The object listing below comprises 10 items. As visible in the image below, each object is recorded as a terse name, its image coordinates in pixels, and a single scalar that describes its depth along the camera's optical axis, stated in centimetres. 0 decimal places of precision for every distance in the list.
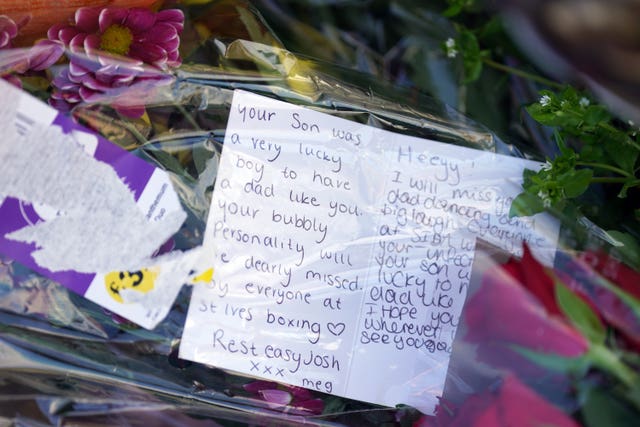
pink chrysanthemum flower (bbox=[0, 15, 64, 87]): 87
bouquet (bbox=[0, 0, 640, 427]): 86
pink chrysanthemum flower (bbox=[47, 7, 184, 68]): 89
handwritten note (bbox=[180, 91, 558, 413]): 88
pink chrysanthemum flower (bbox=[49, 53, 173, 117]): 87
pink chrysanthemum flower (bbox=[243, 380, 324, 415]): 88
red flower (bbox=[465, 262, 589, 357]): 79
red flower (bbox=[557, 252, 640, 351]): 80
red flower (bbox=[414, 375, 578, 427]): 79
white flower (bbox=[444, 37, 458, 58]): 98
